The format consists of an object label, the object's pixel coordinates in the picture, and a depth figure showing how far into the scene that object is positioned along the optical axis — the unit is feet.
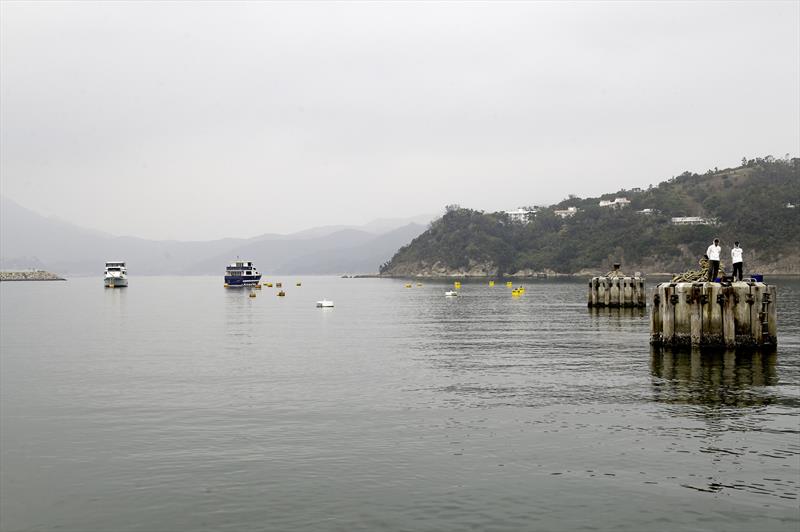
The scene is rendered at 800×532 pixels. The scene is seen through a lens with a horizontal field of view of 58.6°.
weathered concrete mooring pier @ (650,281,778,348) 135.85
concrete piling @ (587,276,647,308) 302.45
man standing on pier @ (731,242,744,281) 142.72
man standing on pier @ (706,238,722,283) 141.69
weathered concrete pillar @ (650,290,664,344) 150.71
